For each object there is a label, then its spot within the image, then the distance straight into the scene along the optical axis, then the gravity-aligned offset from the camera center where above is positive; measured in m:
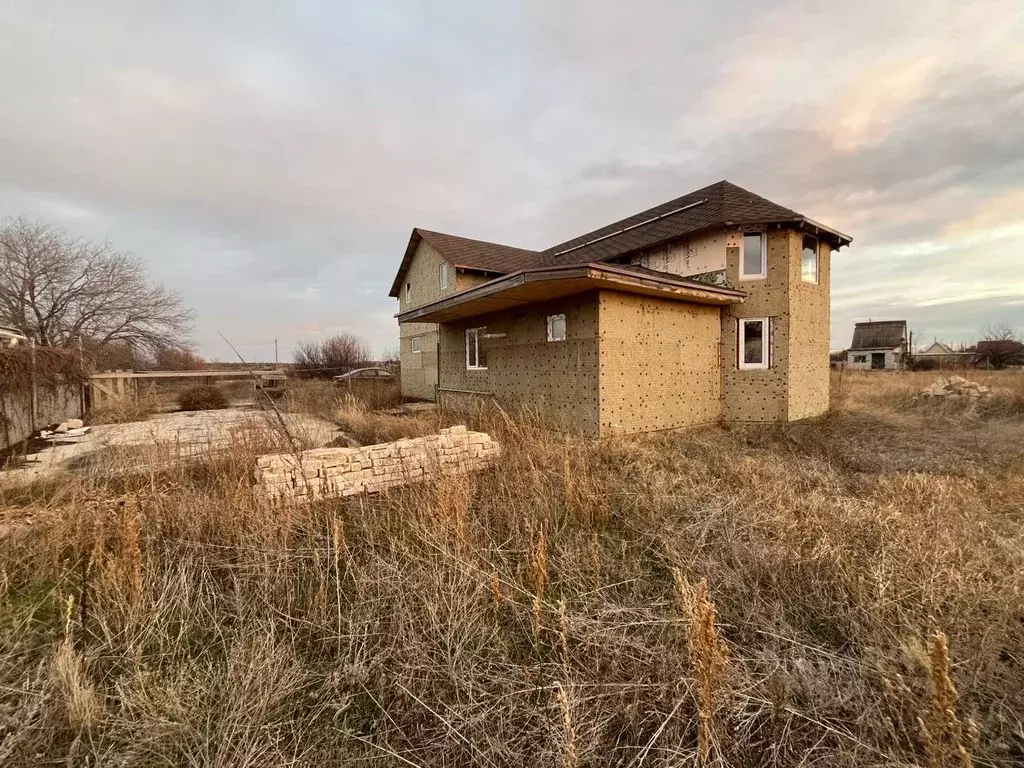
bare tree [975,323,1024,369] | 36.91 +0.41
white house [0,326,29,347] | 14.26 +1.50
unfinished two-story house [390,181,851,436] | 9.01 +1.01
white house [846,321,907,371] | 43.56 +1.34
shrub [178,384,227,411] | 16.91 -1.05
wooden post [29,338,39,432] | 10.32 -0.51
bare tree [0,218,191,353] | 21.56 +4.11
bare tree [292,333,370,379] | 31.45 +1.05
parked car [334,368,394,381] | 26.44 -0.26
